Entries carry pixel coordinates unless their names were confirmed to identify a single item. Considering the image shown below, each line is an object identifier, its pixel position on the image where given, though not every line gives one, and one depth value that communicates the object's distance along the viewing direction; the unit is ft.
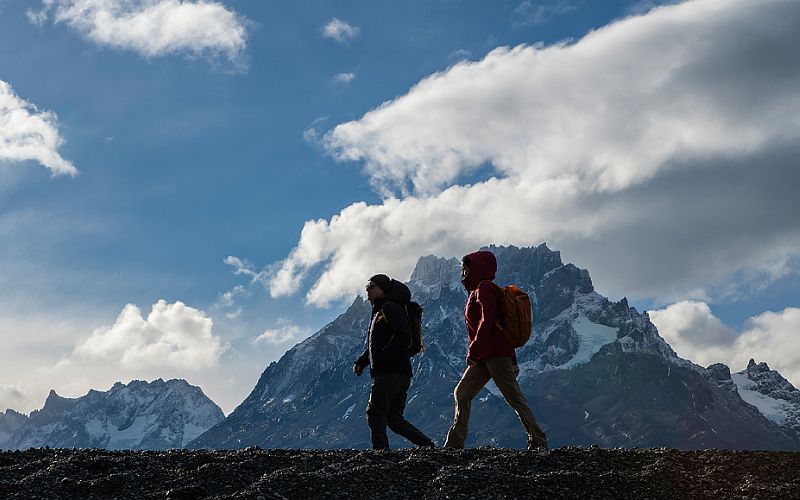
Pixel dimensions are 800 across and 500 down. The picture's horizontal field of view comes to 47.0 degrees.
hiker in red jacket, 46.55
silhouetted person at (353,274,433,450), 50.26
